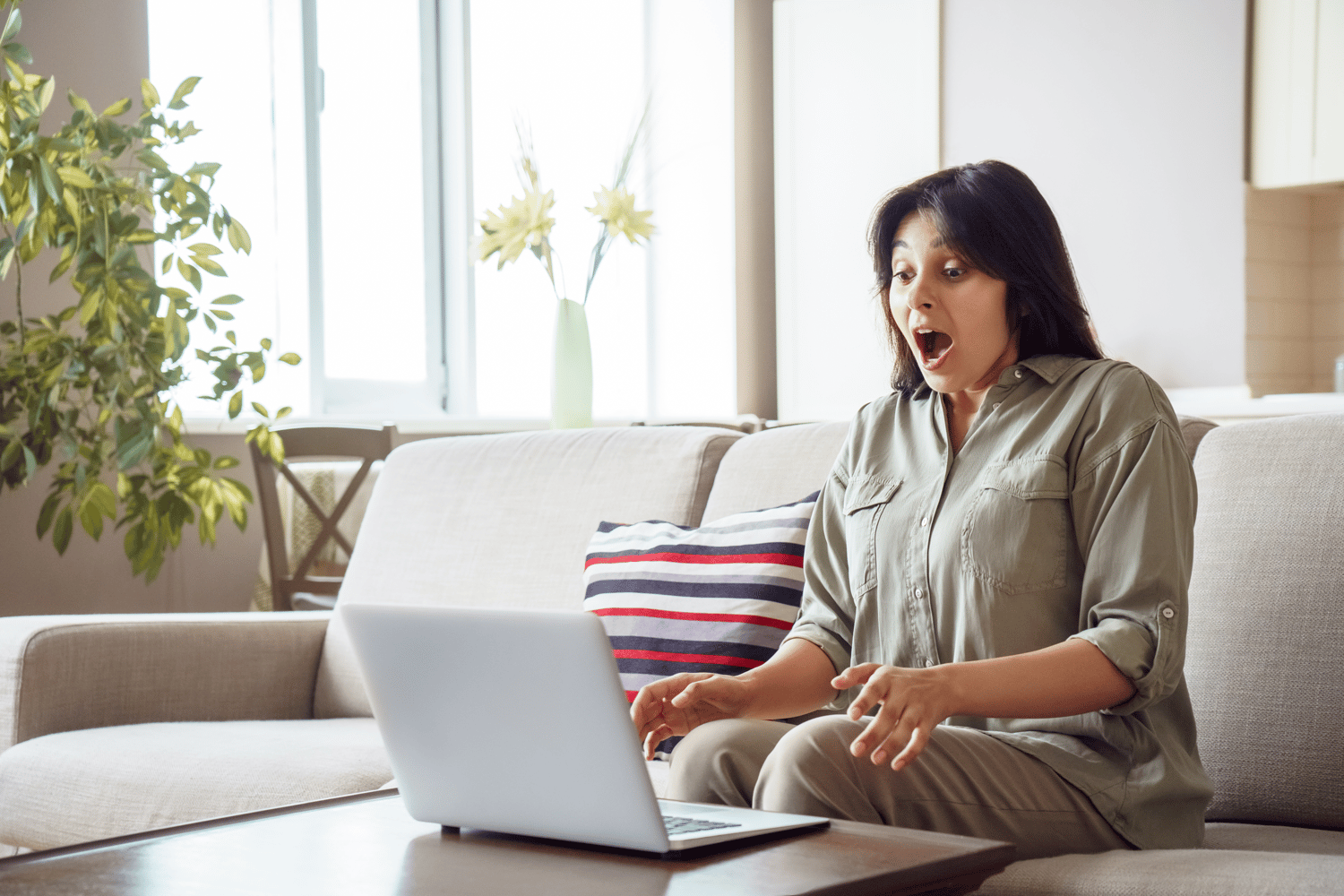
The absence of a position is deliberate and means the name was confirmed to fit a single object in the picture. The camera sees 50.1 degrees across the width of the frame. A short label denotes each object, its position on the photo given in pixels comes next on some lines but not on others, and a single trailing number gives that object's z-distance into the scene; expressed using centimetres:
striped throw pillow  181
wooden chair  368
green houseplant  252
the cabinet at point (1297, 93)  427
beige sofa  146
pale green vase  305
